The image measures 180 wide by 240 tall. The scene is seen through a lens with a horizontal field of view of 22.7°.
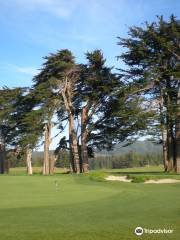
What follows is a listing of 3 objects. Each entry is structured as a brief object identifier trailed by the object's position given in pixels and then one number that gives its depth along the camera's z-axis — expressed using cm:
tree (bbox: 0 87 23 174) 5872
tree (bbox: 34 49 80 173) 5122
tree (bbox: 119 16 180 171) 3994
